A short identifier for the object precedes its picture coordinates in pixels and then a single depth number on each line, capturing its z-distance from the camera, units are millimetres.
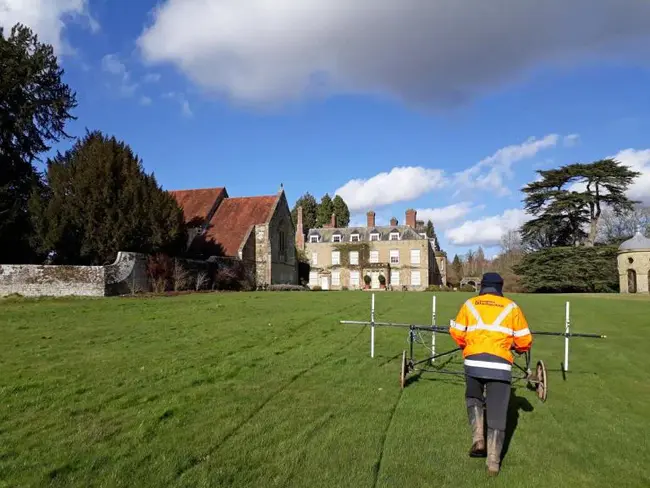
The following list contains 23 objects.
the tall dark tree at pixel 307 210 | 77875
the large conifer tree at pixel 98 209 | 26969
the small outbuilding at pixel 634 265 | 41219
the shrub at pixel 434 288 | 50731
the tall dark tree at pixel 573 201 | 48656
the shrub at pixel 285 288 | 39322
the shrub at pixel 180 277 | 28375
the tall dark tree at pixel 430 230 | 91250
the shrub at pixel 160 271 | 27047
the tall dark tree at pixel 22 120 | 28547
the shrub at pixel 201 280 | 30581
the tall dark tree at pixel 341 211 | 76694
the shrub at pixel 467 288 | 54762
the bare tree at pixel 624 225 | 58906
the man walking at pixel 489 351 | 4828
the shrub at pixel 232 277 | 33281
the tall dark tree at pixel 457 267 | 79888
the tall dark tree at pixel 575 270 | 46750
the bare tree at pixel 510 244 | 85688
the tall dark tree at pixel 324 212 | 76500
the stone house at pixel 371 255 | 58219
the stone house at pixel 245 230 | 39531
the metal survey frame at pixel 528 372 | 6566
